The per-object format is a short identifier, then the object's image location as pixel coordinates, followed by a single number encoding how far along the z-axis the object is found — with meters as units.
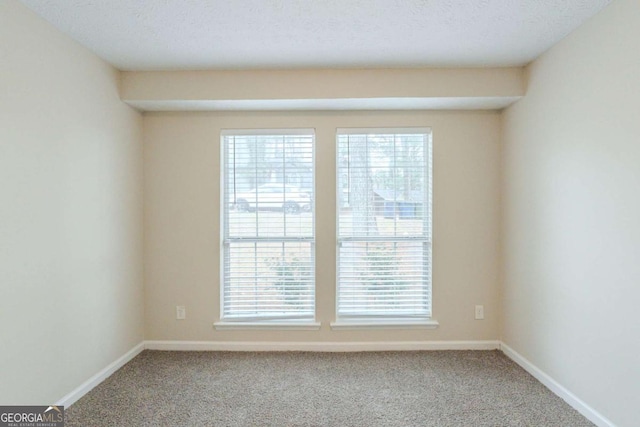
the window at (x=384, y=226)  3.56
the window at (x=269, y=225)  3.58
